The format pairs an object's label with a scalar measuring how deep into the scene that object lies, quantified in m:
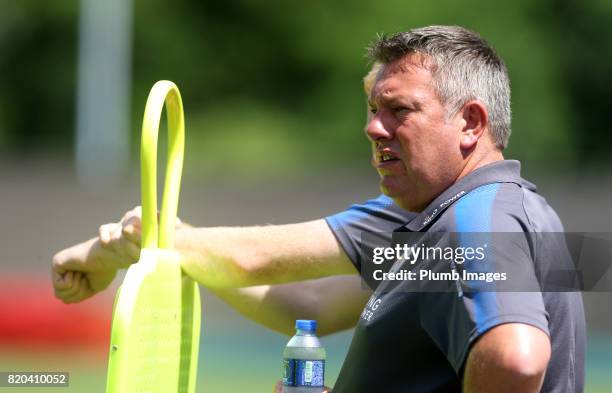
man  5.94
